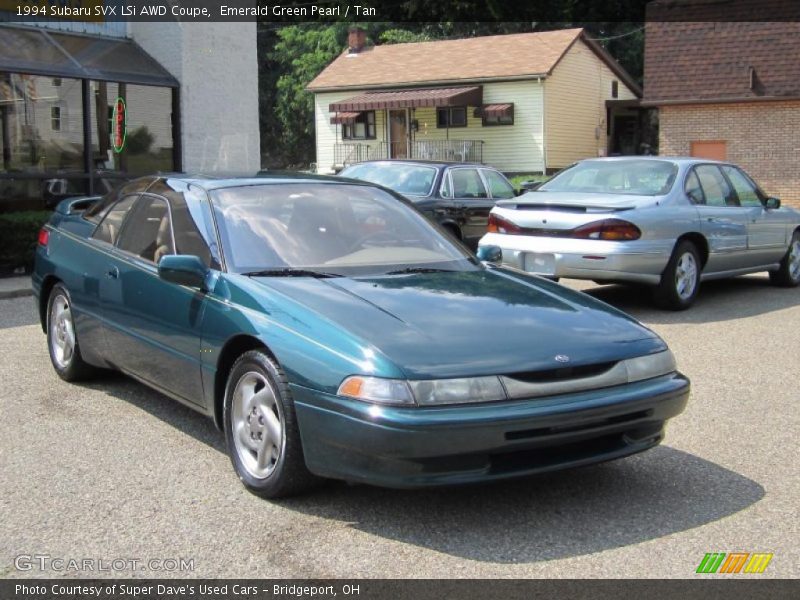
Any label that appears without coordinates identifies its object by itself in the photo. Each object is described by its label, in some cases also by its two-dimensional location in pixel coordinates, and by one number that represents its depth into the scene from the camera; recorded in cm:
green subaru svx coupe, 384
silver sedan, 930
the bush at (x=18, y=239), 1272
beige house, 3528
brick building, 2408
